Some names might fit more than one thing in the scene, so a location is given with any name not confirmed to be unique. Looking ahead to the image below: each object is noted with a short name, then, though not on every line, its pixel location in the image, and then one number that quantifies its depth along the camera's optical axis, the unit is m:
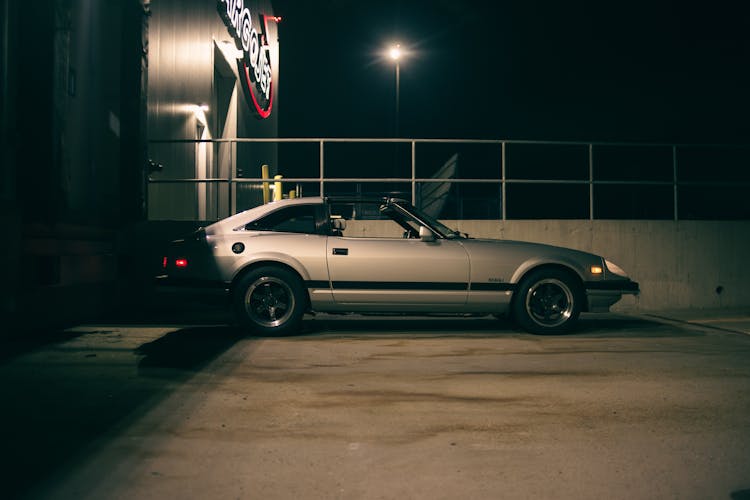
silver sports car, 7.88
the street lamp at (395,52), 25.51
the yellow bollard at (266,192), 13.41
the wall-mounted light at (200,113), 14.65
